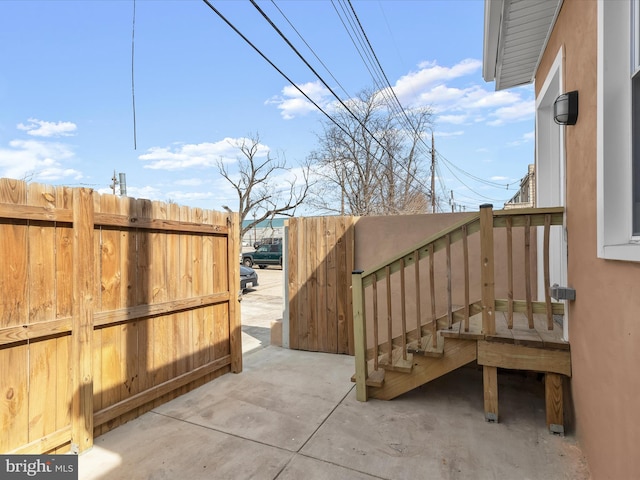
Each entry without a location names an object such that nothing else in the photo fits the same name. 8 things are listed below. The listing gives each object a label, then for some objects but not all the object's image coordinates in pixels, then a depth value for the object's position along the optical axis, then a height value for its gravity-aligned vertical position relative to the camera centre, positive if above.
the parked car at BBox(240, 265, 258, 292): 10.02 -1.26
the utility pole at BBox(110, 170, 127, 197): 11.54 +2.15
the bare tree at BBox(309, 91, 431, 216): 15.32 +4.00
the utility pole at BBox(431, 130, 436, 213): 16.34 +3.34
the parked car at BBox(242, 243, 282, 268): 17.70 -0.99
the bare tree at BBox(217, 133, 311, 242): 19.72 +3.50
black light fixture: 2.09 +0.85
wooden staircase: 2.47 -0.86
